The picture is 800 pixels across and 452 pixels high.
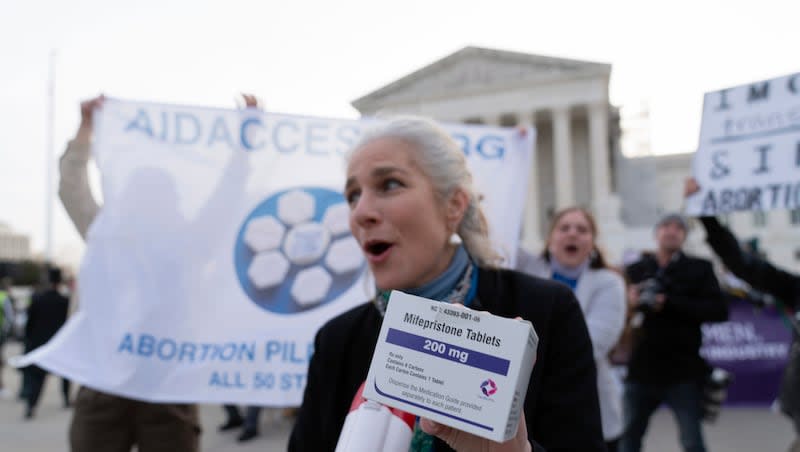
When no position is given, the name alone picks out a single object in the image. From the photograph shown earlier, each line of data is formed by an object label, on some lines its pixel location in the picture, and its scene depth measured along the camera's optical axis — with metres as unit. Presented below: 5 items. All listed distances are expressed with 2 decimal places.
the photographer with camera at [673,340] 3.82
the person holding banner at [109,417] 2.40
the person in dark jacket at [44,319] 8.16
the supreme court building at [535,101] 40.12
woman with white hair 1.21
